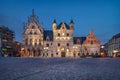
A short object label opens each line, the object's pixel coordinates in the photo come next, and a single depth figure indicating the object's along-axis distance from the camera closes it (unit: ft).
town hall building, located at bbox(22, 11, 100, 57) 226.01
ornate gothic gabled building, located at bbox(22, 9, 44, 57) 225.30
